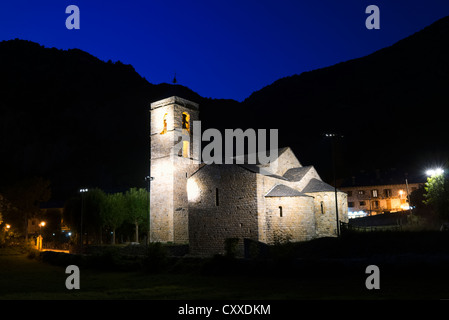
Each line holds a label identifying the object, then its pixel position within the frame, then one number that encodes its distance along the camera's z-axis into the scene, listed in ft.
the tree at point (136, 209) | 151.53
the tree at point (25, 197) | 178.29
